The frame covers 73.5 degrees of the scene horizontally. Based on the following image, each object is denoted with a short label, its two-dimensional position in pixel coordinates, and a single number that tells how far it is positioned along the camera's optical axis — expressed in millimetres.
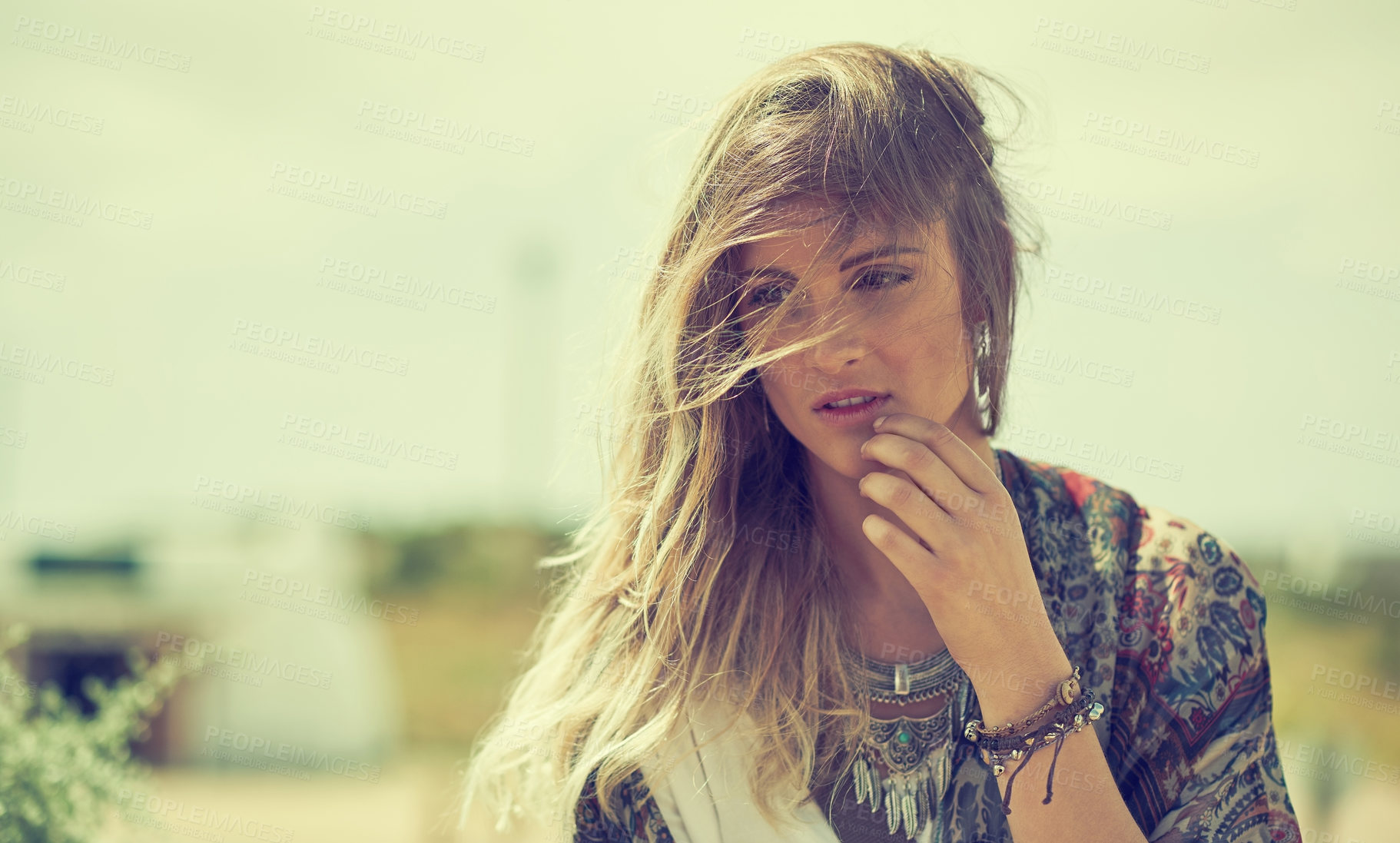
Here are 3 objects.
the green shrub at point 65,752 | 2432
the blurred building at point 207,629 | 7023
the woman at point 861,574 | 1556
